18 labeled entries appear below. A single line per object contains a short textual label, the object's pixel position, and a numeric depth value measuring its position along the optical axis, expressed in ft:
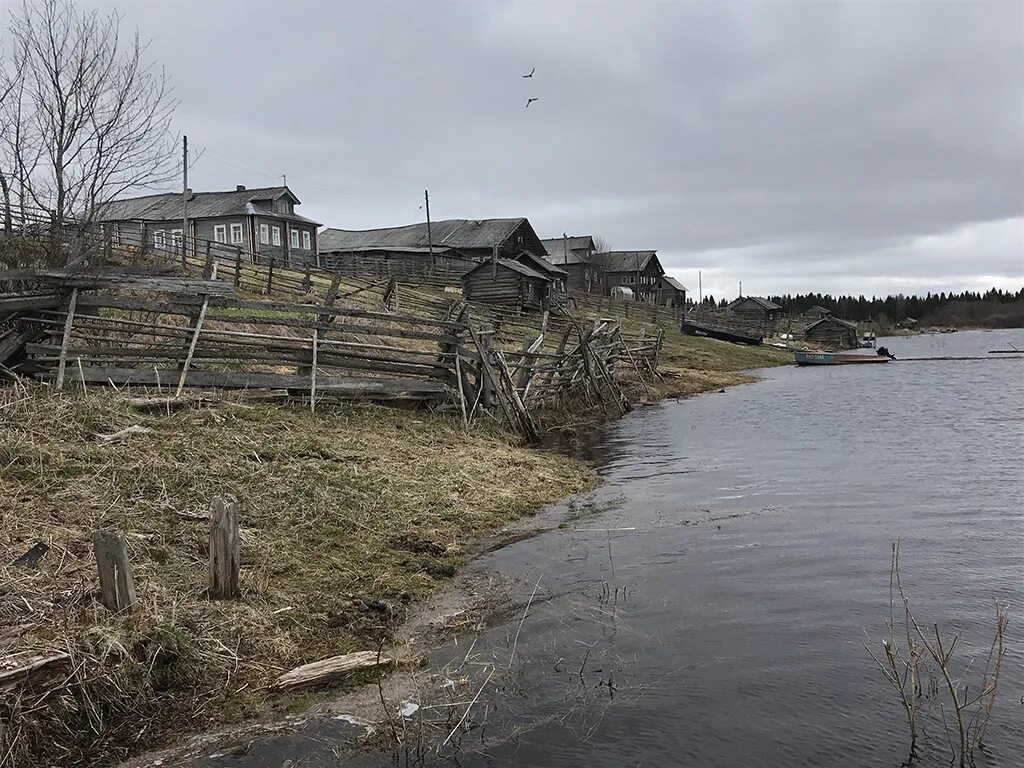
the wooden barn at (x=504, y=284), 150.92
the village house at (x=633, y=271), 255.52
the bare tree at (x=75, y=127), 45.80
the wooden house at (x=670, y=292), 277.52
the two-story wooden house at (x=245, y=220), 146.82
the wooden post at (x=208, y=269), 51.05
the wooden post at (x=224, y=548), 17.81
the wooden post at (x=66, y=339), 32.03
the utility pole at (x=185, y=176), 107.47
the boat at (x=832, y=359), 152.56
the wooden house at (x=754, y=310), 268.62
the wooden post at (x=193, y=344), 34.49
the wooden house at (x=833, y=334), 238.82
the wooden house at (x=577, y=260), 232.12
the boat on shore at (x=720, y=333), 181.88
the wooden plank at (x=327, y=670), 15.80
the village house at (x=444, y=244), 173.78
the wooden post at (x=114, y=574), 15.92
